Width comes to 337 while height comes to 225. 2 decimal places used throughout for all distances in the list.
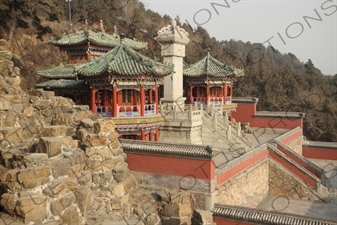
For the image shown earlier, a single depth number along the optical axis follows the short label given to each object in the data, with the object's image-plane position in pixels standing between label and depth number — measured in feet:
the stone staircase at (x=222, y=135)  58.85
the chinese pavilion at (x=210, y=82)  78.12
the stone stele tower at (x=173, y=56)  65.82
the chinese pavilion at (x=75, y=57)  58.34
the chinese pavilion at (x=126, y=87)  47.42
